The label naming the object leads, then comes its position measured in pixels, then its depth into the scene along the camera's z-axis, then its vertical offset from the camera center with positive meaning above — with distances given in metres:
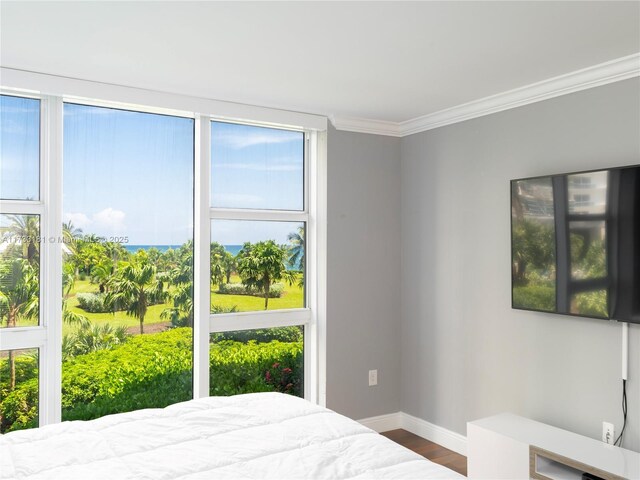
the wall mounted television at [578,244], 2.75 +0.02
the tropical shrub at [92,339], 3.31 -0.57
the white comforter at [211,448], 1.81 -0.74
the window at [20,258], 3.13 -0.06
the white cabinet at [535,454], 2.64 -1.06
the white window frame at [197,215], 3.17 +0.22
